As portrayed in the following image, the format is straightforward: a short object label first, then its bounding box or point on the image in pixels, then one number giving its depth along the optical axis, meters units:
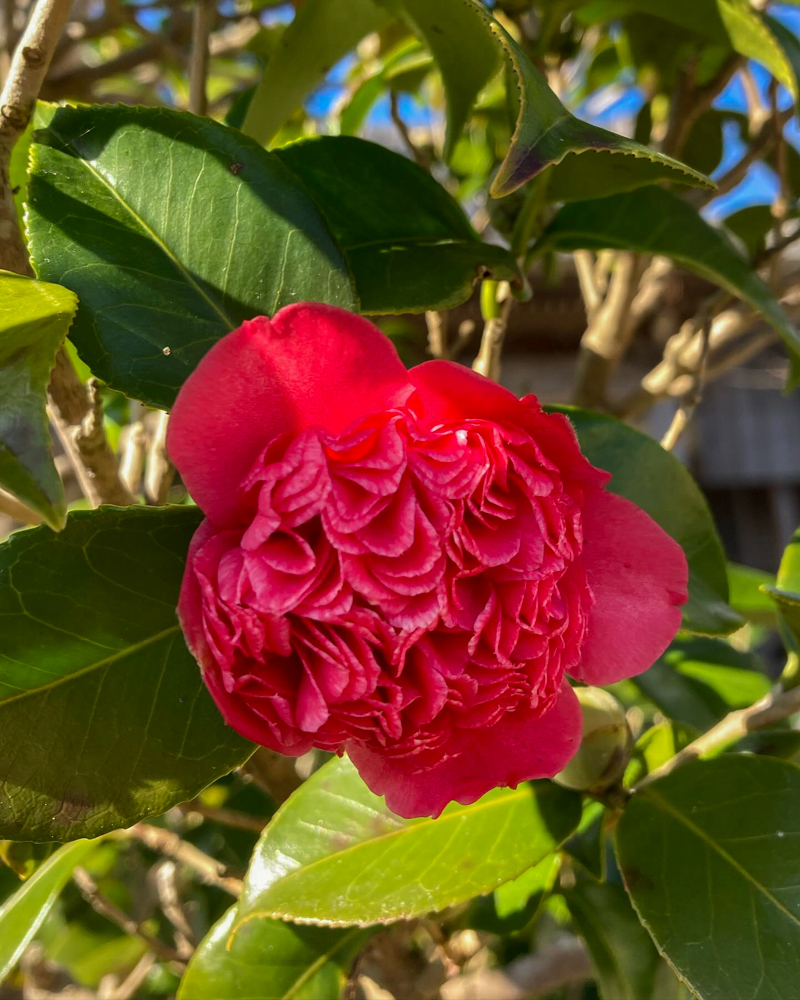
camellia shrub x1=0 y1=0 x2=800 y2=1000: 0.11
